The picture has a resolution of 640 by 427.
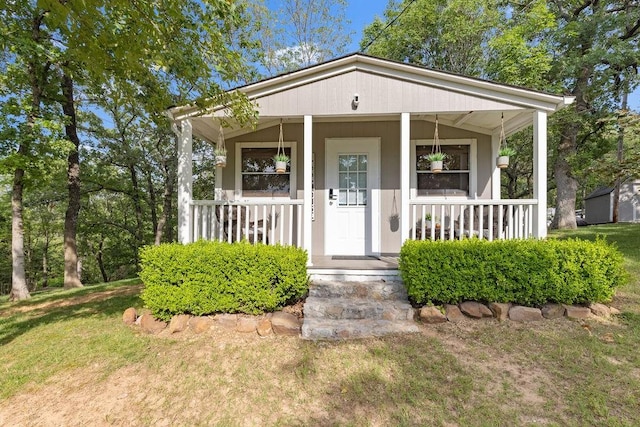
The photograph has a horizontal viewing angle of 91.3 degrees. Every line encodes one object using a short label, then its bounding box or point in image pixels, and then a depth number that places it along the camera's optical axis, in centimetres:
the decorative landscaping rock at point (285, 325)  345
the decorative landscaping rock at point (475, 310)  362
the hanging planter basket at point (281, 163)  503
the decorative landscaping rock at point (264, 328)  347
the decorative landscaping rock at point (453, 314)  362
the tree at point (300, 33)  1238
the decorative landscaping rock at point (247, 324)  354
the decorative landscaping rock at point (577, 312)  355
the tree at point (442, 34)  1105
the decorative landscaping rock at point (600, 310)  360
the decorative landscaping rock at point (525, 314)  356
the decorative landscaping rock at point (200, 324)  358
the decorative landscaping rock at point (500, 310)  359
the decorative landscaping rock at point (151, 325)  370
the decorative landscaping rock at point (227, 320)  361
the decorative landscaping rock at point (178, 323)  361
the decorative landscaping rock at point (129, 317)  401
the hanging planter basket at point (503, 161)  475
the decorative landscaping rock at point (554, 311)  360
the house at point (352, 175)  518
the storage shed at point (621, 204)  1631
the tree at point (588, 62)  940
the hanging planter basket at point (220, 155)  486
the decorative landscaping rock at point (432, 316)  359
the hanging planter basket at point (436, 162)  485
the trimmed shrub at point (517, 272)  354
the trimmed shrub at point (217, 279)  364
